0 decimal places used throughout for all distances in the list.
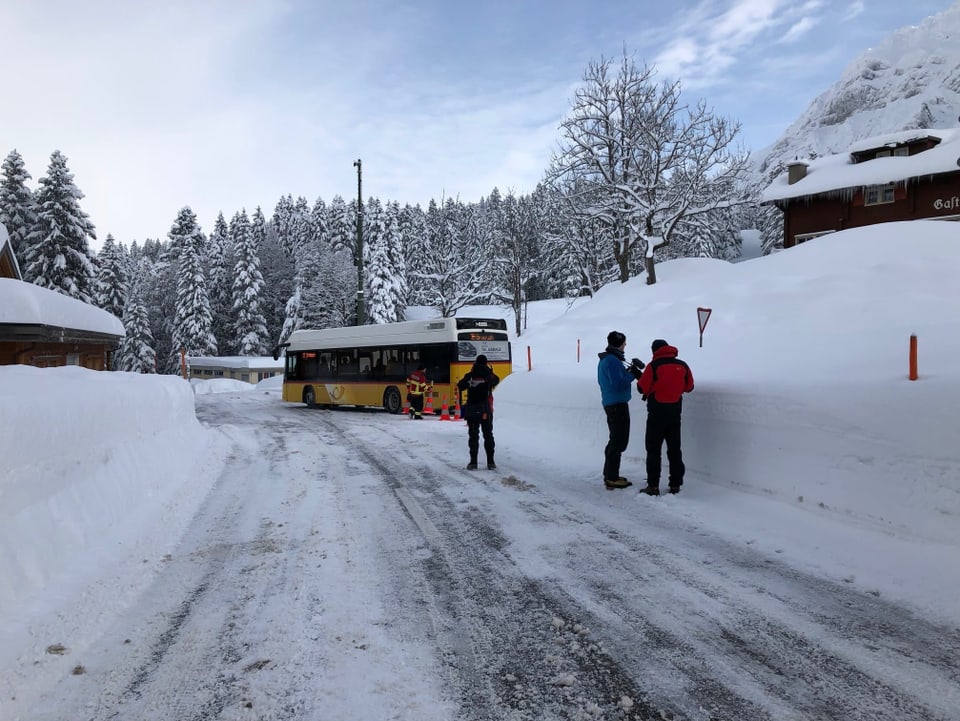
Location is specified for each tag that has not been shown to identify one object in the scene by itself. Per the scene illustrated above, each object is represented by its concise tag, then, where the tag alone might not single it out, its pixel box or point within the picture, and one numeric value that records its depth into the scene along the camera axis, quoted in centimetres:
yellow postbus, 1880
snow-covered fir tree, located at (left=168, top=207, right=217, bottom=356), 5738
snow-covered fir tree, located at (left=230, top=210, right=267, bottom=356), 6025
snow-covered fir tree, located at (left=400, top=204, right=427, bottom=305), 7988
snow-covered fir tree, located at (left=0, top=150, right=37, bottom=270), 3866
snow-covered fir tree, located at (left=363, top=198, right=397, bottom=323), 5697
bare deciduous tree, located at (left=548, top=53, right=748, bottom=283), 2994
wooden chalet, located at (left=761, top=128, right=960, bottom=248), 2941
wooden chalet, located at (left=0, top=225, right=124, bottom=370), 1288
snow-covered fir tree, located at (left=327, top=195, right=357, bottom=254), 7424
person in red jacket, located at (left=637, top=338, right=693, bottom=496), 696
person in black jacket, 922
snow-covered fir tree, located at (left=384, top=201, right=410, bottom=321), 6384
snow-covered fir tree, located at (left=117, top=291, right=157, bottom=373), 5488
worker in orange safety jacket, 1848
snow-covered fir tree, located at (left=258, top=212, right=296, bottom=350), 6950
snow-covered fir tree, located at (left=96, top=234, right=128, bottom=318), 5022
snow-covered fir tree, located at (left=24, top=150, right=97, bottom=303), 3628
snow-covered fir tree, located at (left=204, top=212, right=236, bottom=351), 6550
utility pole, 2700
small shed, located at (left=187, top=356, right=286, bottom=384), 5566
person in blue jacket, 756
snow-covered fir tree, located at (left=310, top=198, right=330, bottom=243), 8784
